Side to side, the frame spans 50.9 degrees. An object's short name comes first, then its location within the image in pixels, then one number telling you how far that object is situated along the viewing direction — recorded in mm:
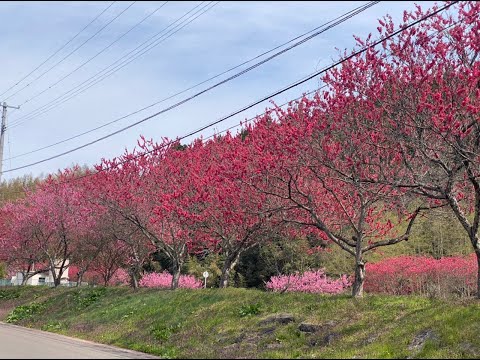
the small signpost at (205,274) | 29594
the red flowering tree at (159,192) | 19359
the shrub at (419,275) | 21734
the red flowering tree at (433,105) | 10555
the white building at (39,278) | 64562
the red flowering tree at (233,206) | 16109
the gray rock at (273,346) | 10903
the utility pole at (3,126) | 31259
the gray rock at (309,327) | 11305
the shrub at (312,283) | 23047
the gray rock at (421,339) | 9032
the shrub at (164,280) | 29258
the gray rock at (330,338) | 10477
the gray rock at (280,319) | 12266
